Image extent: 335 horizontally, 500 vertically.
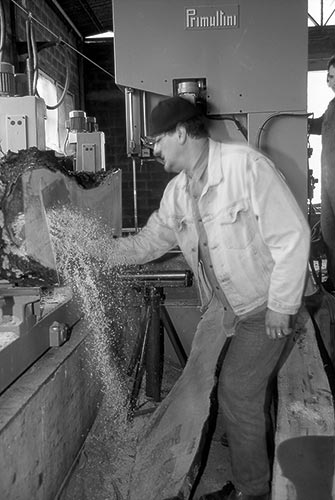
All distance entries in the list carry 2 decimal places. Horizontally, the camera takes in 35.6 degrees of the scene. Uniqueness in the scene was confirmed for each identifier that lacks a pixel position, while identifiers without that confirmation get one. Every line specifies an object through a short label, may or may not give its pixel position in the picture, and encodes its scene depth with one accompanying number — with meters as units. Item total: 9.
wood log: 1.50
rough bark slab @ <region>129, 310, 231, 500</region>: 1.84
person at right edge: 2.51
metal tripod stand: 2.33
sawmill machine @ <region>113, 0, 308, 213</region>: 2.32
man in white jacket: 1.58
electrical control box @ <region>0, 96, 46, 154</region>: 1.69
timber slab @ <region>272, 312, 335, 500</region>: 1.59
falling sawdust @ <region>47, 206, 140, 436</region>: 1.76
